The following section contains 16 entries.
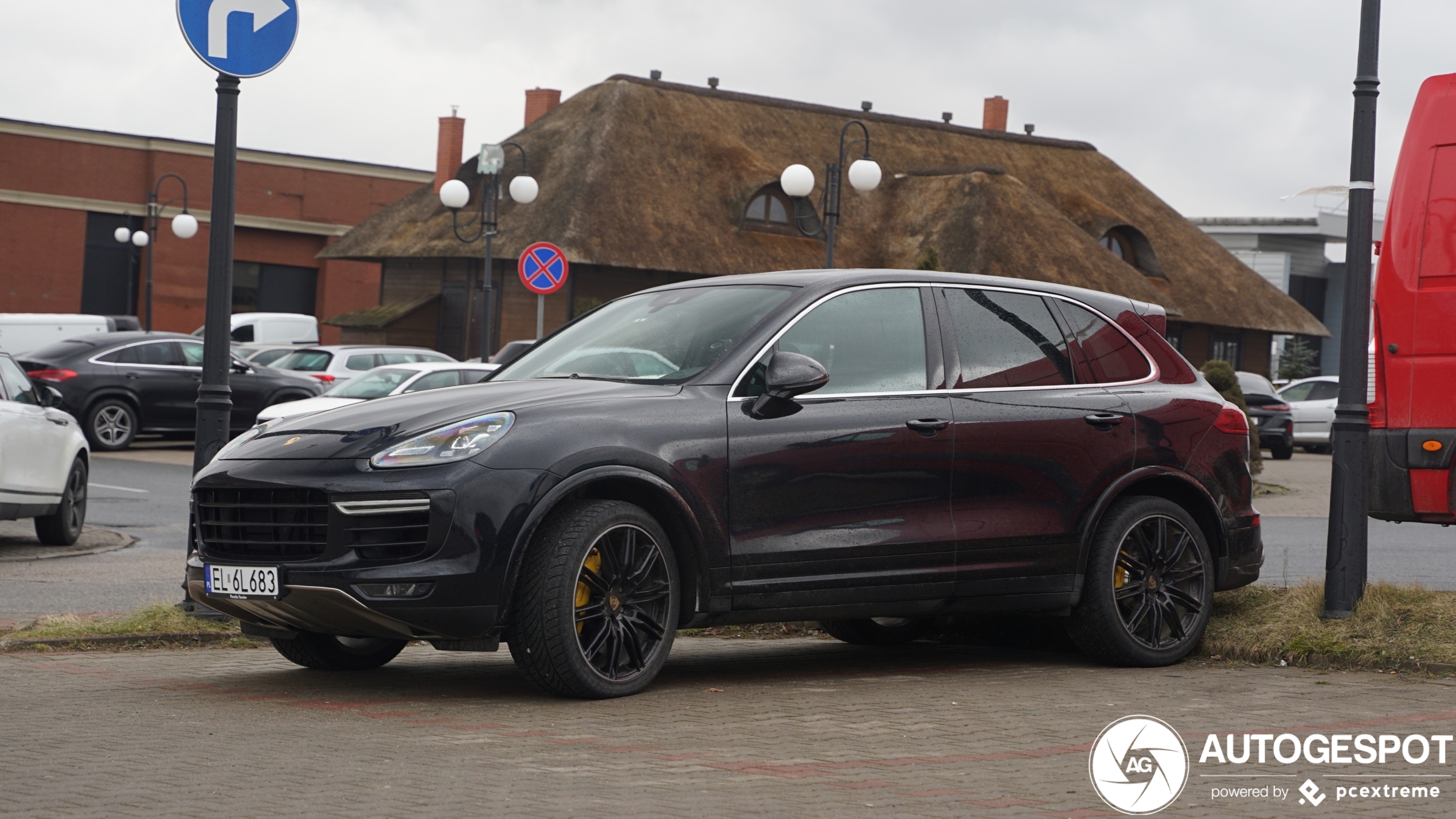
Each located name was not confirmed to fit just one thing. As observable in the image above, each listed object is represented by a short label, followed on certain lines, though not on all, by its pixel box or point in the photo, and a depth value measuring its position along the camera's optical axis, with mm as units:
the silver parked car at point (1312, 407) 35844
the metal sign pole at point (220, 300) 8711
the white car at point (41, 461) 12734
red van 9070
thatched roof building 40531
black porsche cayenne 6277
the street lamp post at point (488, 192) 26062
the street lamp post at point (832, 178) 22016
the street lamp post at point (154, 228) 44219
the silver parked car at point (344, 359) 29188
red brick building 52406
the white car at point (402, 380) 21359
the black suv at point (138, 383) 24531
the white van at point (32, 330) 31766
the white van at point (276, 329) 40562
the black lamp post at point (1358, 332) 8539
